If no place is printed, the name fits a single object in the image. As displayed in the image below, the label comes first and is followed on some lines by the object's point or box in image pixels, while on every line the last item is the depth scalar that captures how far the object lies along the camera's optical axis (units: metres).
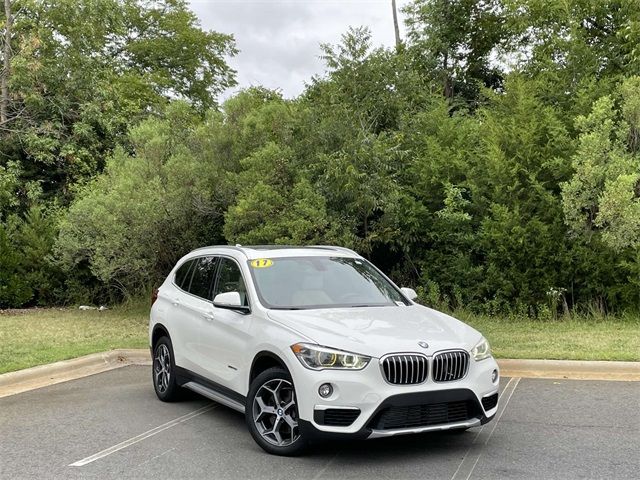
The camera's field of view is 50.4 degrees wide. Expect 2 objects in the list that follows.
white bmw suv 5.18
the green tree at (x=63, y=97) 19.78
